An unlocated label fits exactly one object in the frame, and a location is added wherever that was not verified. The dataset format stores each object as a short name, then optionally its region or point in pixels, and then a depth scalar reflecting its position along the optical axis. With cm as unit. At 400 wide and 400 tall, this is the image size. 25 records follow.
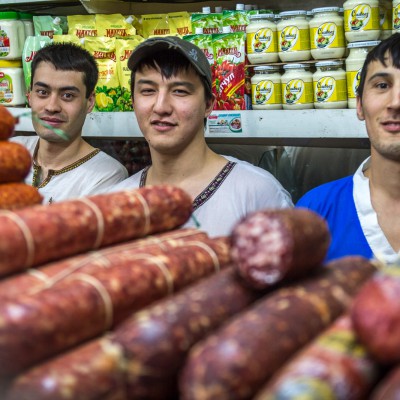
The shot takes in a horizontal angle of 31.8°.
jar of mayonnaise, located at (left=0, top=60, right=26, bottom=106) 349
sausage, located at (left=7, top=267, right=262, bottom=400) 89
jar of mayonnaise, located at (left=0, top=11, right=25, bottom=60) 350
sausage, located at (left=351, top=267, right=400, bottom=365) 82
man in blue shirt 196
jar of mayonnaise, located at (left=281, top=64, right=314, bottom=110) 264
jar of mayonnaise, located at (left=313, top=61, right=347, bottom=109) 256
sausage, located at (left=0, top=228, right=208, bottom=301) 100
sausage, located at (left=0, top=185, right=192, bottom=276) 104
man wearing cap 229
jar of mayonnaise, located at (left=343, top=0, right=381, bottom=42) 248
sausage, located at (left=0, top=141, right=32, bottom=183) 142
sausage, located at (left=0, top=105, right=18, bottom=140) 149
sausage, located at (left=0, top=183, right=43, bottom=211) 138
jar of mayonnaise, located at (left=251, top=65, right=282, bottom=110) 270
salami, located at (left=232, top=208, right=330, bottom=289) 98
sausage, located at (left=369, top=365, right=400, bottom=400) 79
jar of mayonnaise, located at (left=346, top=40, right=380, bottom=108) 249
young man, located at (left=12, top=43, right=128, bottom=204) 296
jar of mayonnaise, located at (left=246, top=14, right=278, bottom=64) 268
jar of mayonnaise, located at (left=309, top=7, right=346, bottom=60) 257
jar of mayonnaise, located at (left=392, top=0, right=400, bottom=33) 241
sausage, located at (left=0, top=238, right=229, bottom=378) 90
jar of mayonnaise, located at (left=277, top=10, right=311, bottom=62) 263
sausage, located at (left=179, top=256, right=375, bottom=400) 85
